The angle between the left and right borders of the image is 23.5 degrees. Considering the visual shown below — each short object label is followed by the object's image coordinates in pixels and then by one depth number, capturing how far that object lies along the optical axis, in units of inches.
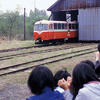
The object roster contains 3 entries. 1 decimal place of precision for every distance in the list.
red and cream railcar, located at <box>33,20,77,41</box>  943.7
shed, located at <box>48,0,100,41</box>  1107.3
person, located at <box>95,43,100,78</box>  138.7
